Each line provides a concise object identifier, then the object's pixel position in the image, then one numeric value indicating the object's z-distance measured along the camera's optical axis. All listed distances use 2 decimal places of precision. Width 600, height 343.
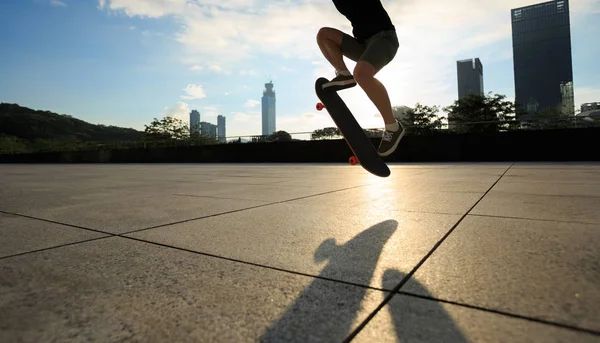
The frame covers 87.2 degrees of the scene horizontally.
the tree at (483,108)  42.07
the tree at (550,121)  12.75
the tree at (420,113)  33.65
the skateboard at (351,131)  3.77
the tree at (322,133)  17.27
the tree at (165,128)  55.77
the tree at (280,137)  18.94
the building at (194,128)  57.61
